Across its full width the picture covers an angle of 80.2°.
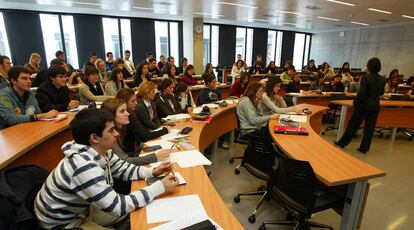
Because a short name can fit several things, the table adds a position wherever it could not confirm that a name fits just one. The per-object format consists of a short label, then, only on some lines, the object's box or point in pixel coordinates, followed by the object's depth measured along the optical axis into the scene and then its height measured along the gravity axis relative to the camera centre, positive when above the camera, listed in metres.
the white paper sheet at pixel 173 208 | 1.29 -0.84
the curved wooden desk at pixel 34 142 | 2.00 -0.79
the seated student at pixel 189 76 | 6.84 -0.63
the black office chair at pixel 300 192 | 1.91 -1.12
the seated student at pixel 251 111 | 3.48 -0.80
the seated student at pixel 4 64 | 4.19 -0.22
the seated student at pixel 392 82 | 6.55 -0.70
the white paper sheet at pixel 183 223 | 1.20 -0.82
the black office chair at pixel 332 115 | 5.57 -1.50
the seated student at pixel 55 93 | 3.35 -0.56
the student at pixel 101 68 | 6.35 -0.40
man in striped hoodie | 1.24 -0.69
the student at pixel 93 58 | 8.09 -0.19
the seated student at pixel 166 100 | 3.69 -0.71
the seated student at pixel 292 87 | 6.24 -0.81
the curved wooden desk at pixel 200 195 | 1.27 -0.84
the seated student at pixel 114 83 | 4.65 -0.57
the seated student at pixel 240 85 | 5.60 -0.70
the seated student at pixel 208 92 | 4.76 -0.75
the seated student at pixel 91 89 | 4.12 -0.63
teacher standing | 4.01 -0.80
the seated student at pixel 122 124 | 1.91 -0.57
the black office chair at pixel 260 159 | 2.51 -1.09
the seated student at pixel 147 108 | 2.83 -0.64
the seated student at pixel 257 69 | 10.41 -0.62
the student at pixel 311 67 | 11.36 -0.57
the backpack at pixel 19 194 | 1.10 -0.70
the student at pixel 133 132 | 2.46 -0.80
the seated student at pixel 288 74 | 7.13 -0.58
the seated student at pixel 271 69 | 10.55 -0.62
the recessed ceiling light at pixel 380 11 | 7.85 +1.44
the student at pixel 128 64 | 8.70 -0.41
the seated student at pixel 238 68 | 9.70 -0.55
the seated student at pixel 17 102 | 2.67 -0.56
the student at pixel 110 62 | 8.81 -0.34
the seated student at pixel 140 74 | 6.10 -0.52
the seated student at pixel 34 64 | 6.39 -0.32
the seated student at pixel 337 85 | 6.49 -0.77
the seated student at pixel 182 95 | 4.02 -0.68
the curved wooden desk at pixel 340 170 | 1.87 -0.90
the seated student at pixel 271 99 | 3.76 -0.67
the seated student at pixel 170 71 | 6.41 -0.46
